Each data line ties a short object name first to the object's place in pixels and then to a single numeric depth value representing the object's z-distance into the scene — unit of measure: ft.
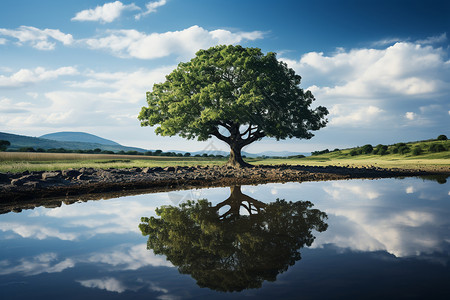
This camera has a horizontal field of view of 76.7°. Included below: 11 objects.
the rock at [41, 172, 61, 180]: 61.18
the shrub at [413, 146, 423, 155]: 181.68
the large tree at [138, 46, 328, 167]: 102.01
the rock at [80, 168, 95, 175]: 77.00
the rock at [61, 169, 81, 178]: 68.95
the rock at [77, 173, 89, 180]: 66.65
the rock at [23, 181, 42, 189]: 53.07
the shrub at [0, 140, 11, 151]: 241.14
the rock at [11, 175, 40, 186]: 53.45
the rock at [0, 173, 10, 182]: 57.50
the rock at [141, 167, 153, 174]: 86.38
